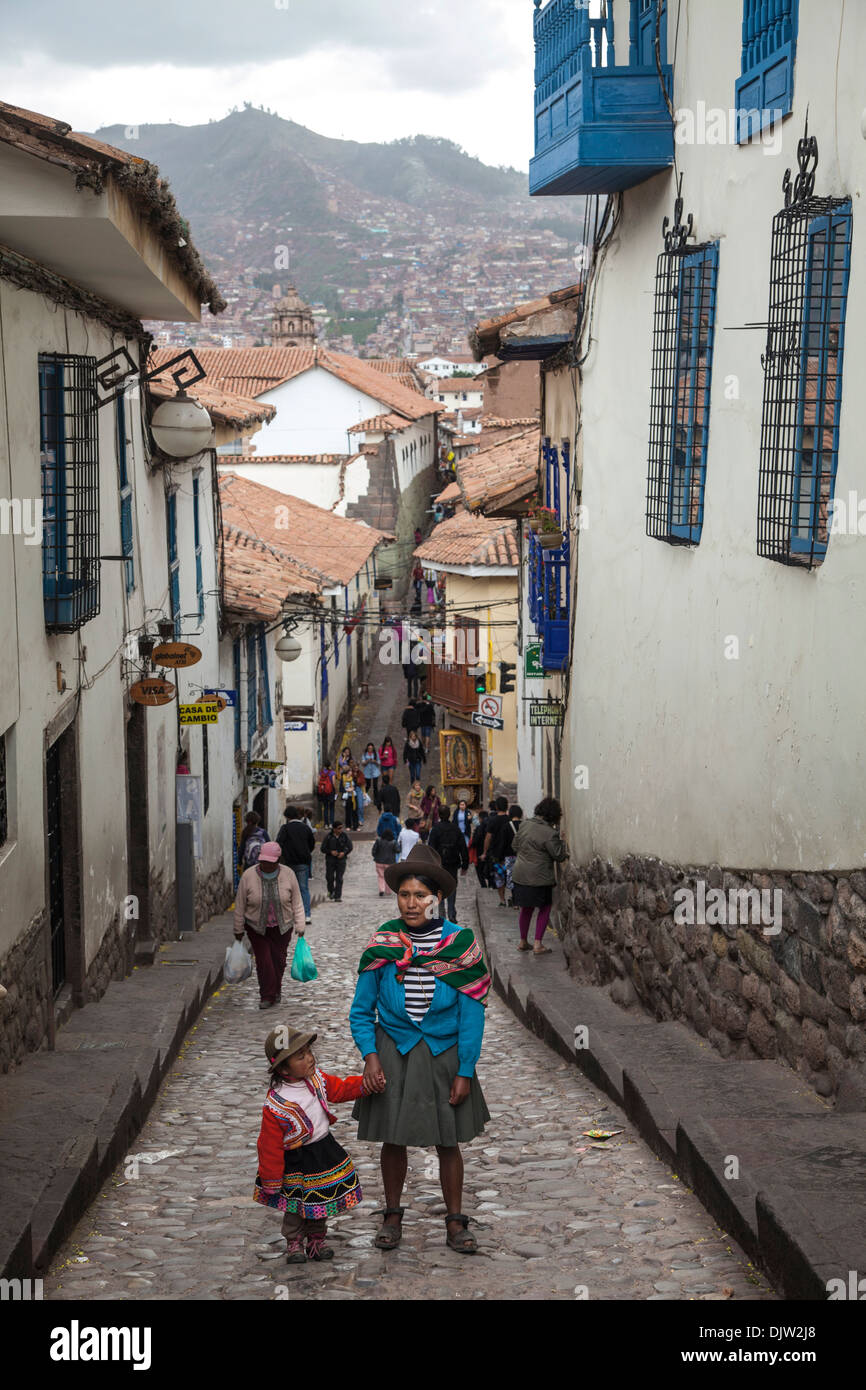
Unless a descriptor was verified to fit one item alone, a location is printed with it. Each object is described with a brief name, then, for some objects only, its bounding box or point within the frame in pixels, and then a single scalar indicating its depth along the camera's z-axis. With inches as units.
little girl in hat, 232.7
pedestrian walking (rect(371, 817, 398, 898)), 795.4
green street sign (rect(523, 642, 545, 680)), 700.0
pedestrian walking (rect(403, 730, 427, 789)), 1443.2
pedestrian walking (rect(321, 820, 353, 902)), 876.6
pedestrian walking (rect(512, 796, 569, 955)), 529.3
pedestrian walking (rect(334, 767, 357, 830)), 1295.5
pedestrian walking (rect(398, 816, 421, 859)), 741.6
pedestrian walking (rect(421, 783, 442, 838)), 1053.2
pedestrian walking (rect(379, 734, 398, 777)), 1428.3
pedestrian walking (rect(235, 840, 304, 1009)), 482.6
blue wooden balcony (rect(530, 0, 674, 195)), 385.1
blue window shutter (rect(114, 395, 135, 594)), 500.7
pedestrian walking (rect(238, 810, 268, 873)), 595.9
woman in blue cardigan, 232.1
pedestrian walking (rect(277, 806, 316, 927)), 643.5
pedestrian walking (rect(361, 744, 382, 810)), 1409.9
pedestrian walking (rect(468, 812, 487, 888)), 775.1
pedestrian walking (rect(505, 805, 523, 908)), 705.0
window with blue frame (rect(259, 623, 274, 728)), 992.9
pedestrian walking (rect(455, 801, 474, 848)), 1021.2
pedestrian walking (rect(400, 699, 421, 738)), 1507.6
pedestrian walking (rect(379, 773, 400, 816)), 1114.1
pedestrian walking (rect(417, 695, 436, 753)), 1564.1
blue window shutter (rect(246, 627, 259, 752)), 924.0
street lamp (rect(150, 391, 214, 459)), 504.1
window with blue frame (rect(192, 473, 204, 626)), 706.2
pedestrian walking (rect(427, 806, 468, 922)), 708.7
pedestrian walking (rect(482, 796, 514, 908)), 717.9
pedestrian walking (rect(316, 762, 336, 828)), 1302.9
